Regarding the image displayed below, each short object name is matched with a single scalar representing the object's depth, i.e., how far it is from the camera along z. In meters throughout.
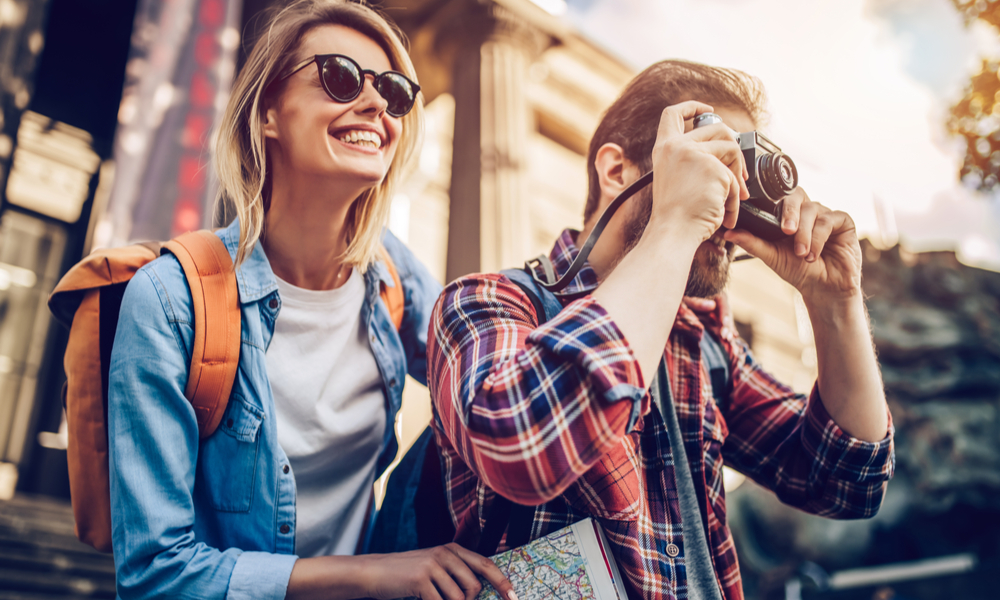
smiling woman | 1.15
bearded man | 0.88
